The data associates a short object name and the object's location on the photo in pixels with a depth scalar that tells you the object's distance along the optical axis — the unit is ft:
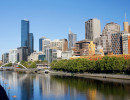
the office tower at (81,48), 583.09
